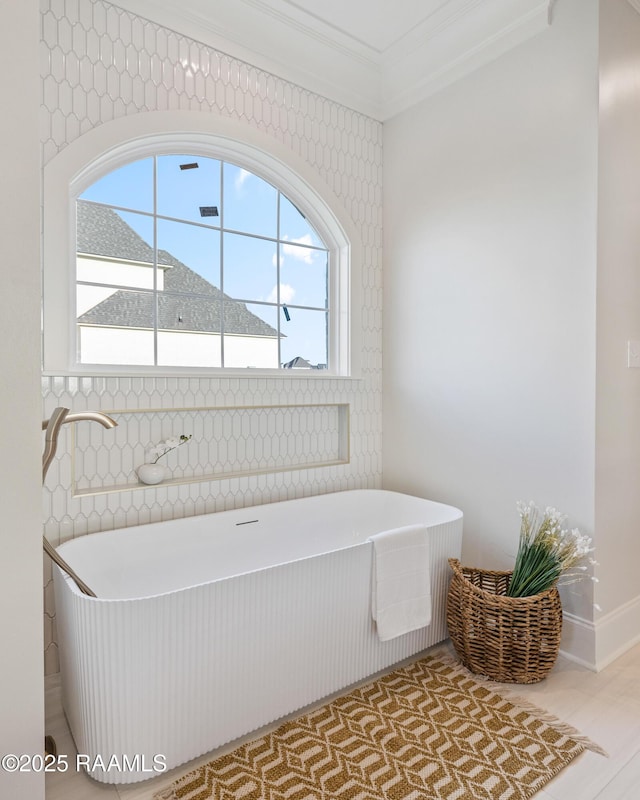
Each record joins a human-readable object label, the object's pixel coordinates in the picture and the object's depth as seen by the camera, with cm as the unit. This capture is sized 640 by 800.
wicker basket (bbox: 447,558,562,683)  201
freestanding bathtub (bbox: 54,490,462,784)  147
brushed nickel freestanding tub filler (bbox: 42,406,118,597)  143
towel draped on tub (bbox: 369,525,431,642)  199
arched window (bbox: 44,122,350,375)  226
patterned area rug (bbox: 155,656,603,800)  150
